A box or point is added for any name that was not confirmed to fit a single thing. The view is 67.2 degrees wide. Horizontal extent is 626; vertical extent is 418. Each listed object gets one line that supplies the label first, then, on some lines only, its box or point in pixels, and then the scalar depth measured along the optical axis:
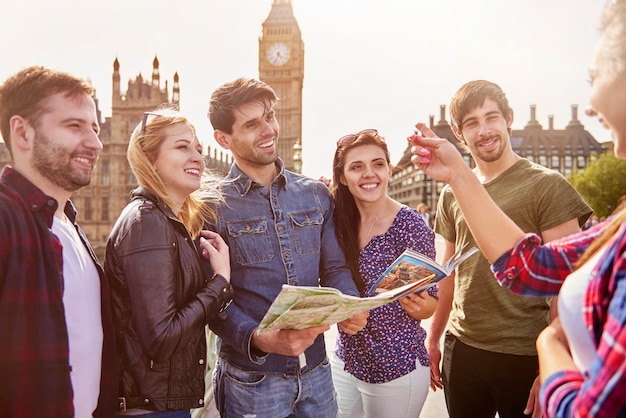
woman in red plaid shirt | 0.78
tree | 41.19
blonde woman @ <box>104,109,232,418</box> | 1.71
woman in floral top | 2.23
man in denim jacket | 2.03
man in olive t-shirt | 2.34
